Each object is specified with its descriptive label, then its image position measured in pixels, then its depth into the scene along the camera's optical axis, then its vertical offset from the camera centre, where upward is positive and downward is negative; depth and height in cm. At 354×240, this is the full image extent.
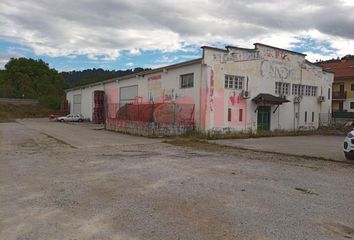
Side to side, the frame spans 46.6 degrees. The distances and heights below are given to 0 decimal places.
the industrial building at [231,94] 2877 +128
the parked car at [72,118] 5753 -157
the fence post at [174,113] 2914 -30
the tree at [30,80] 9681 +665
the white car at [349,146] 1405 -121
